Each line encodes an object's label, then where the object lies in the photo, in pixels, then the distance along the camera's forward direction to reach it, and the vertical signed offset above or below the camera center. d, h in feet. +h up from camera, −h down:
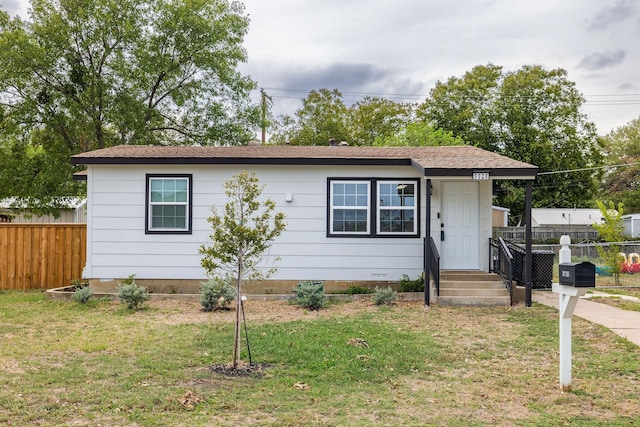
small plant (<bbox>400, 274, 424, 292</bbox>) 37.78 -2.83
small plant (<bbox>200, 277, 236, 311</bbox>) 33.19 -3.17
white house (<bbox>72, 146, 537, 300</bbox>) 39.45 +1.84
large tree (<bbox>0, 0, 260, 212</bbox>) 62.28 +19.24
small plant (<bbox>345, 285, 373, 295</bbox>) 38.17 -3.22
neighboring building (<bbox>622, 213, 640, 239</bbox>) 97.50 +3.24
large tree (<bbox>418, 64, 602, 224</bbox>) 120.78 +25.44
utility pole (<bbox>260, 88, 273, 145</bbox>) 83.79 +24.73
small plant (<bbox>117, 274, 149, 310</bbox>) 33.50 -3.19
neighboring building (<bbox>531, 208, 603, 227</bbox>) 110.11 +5.18
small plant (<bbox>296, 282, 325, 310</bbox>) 33.76 -3.30
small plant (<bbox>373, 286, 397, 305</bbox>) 35.06 -3.36
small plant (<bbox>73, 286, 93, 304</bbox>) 35.81 -3.40
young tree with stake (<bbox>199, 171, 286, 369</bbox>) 20.53 +0.17
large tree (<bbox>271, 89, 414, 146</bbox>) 128.16 +28.39
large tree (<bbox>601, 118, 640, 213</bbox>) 127.75 +18.02
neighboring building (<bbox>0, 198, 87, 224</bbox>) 65.77 +3.58
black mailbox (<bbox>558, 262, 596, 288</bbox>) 16.30 -0.91
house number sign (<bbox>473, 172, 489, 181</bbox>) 34.68 +4.14
